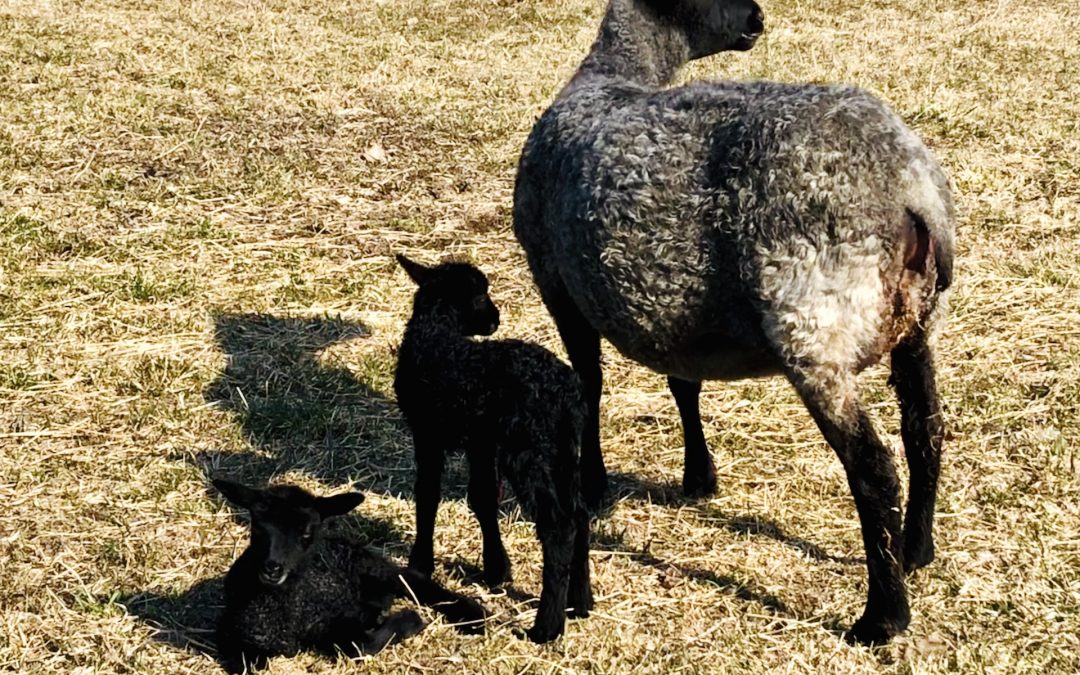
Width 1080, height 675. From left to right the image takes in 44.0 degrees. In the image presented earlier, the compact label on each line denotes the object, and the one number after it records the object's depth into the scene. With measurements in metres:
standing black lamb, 4.79
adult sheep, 4.62
